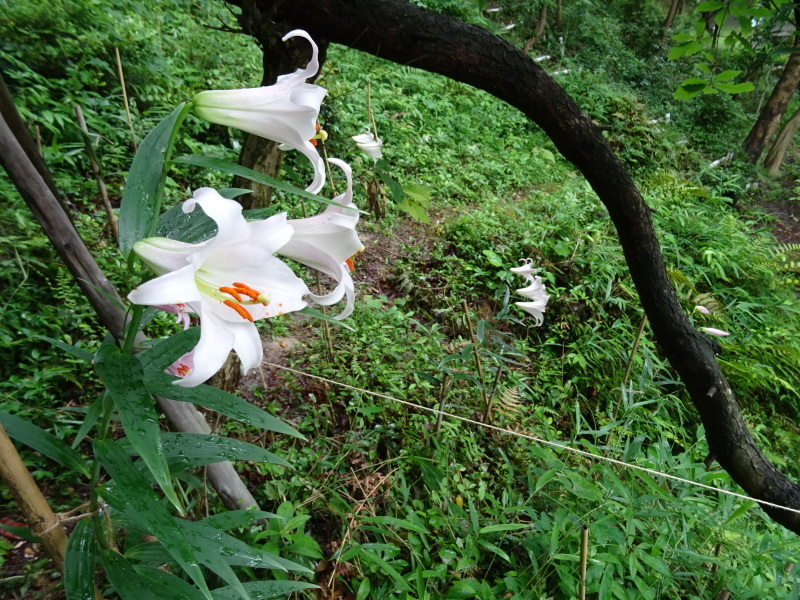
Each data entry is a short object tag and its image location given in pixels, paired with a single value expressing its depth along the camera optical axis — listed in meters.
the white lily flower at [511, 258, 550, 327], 1.69
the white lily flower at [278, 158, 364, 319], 0.51
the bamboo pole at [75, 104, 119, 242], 0.98
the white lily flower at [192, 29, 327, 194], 0.50
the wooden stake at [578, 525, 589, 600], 0.94
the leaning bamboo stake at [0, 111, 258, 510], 0.65
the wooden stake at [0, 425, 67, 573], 0.55
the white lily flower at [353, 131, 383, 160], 1.42
